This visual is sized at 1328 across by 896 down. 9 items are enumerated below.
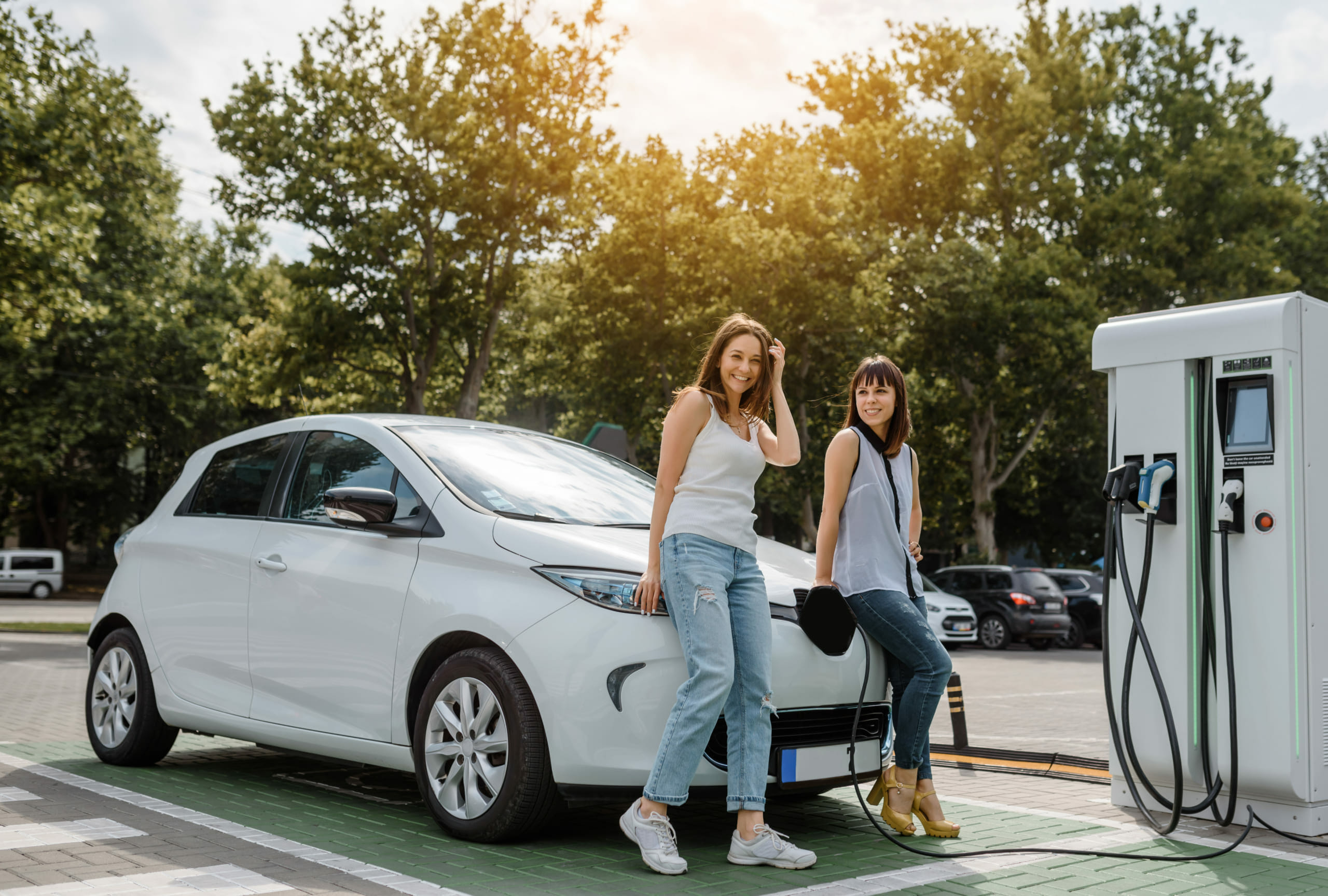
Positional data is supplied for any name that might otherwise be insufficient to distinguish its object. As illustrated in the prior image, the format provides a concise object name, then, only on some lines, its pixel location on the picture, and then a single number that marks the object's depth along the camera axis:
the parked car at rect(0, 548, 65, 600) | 39.09
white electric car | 4.47
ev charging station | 5.11
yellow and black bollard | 7.89
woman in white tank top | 4.35
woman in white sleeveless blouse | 4.99
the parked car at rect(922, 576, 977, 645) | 22.78
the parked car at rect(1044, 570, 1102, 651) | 25.78
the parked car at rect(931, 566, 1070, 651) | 23.83
